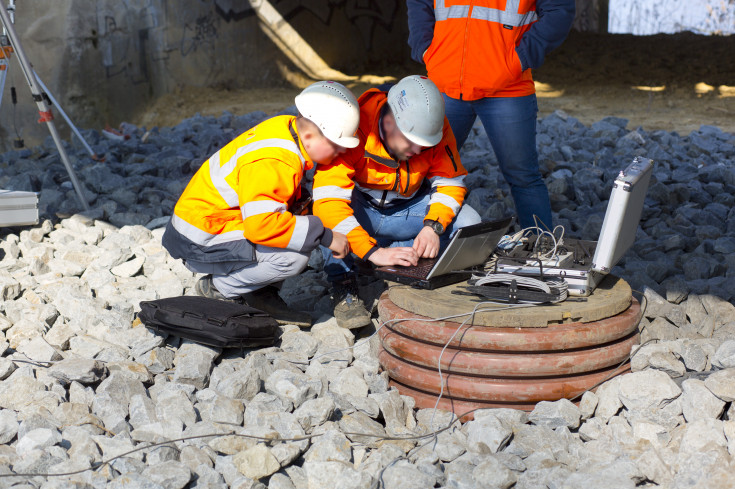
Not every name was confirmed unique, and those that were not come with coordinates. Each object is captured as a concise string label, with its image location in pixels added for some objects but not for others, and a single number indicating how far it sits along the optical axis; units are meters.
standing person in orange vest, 4.38
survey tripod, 5.68
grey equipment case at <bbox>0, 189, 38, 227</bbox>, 5.57
